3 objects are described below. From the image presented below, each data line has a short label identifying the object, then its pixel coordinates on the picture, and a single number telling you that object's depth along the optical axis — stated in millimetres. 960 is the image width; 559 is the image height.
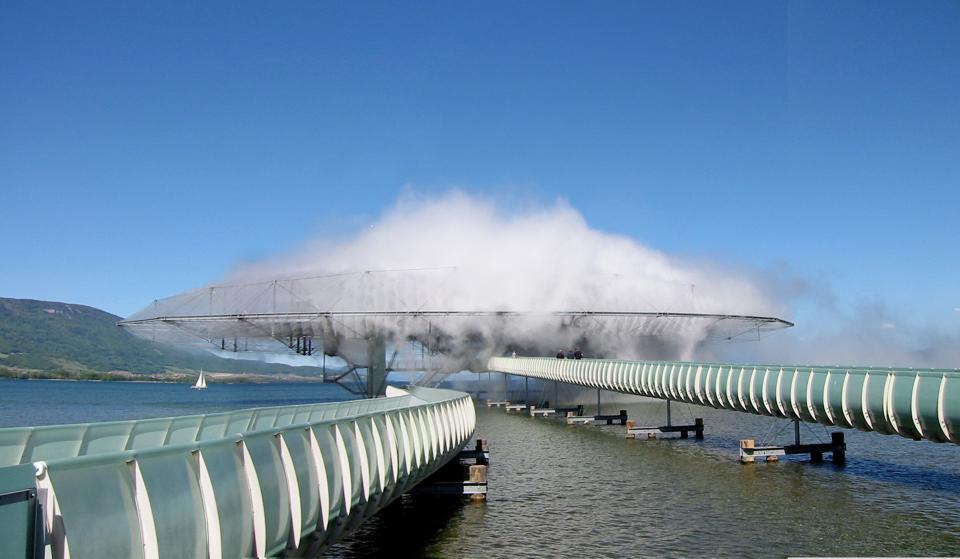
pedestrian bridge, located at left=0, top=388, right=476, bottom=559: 6348
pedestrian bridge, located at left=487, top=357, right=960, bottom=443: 20922
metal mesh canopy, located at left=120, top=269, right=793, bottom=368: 86500
